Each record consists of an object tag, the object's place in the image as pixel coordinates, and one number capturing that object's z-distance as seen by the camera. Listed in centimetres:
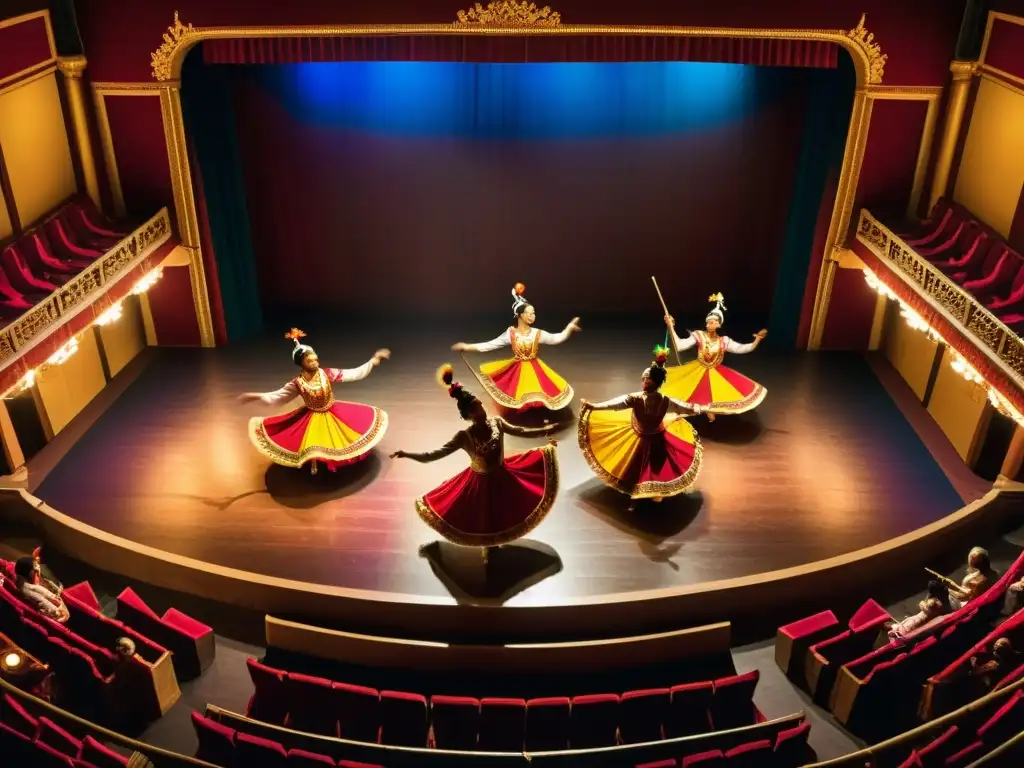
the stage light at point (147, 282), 856
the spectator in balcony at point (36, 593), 611
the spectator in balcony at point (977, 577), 622
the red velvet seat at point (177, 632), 628
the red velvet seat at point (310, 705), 582
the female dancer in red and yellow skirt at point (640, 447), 703
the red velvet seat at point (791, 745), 541
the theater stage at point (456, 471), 688
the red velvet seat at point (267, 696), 588
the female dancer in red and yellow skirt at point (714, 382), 823
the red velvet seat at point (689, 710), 581
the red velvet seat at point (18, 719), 548
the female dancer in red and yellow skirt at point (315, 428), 752
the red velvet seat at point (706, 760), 525
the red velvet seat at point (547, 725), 575
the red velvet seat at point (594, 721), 577
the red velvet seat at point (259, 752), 532
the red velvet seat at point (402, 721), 578
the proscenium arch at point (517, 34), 812
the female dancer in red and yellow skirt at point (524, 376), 819
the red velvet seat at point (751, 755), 531
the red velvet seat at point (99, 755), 521
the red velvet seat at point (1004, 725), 530
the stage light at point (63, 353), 738
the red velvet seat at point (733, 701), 582
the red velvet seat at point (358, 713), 580
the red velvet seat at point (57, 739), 541
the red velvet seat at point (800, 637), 632
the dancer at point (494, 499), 650
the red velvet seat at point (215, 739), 541
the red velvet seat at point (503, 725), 574
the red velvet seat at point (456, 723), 575
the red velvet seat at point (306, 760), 525
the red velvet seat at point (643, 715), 578
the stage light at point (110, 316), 800
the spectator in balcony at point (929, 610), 611
